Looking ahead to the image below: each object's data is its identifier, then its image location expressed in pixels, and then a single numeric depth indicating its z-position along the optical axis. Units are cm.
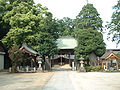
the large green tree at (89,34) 2516
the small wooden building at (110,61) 2360
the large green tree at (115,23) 1952
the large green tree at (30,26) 2216
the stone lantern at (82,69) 2224
